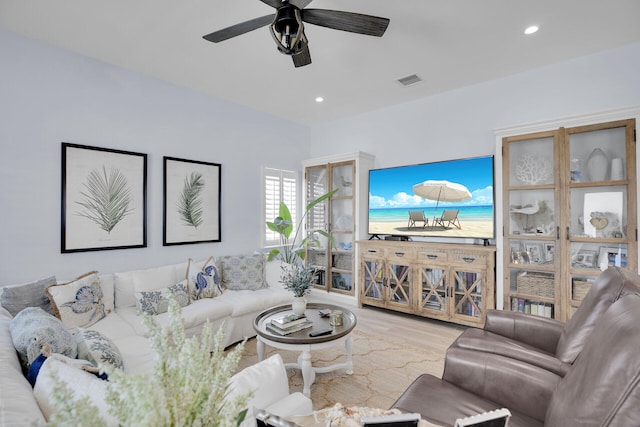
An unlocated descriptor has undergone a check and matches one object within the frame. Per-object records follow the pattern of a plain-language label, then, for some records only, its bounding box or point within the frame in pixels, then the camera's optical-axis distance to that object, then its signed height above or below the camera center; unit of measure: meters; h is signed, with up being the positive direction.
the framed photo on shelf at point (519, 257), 3.17 -0.41
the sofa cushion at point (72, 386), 0.80 -0.47
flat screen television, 3.56 +0.23
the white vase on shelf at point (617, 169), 2.75 +0.44
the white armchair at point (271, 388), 1.05 -0.62
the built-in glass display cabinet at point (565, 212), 2.74 +0.05
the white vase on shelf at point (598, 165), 2.82 +0.49
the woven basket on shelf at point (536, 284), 3.03 -0.68
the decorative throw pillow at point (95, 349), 1.38 -0.62
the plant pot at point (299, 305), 2.53 -0.73
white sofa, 1.73 -0.86
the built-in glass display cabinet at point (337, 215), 4.51 +0.05
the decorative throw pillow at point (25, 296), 2.12 -0.57
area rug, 2.22 -1.30
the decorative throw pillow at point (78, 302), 2.31 -0.66
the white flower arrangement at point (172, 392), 0.44 -0.28
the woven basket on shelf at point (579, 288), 2.85 -0.67
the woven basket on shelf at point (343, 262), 4.64 -0.69
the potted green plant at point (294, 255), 2.51 -0.49
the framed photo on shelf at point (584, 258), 2.85 -0.38
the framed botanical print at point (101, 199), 2.88 +0.19
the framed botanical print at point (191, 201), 3.57 +0.20
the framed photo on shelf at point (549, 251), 3.02 -0.33
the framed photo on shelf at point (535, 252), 3.09 -0.36
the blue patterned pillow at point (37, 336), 1.26 -0.52
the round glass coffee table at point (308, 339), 2.17 -0.87
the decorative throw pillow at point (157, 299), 2.74 -0.76
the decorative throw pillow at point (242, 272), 3.61 -0.66
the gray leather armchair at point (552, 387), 0.82 -0.70
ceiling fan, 1.84 +1.23
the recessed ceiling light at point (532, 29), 2.53 +1.58
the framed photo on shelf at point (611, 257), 2.71 -0.35
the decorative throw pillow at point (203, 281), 3.21 -0.68
